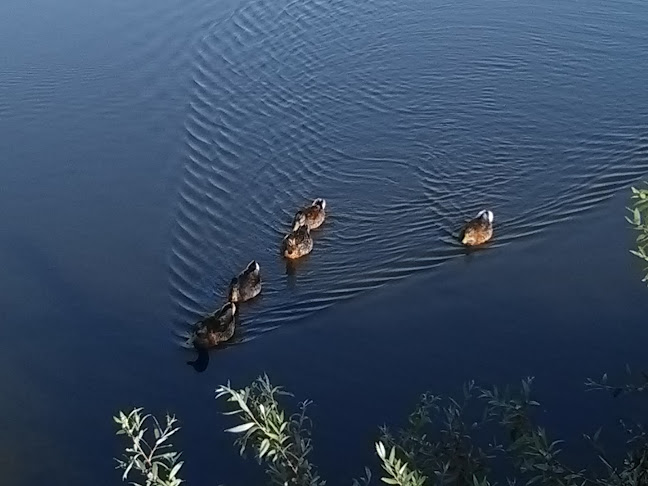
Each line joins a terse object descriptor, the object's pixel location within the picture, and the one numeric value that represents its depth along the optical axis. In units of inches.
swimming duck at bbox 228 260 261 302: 424.5
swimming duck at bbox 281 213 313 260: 447.8
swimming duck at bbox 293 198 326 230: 460.8
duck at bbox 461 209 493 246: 438.9
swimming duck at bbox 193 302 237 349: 406.3
